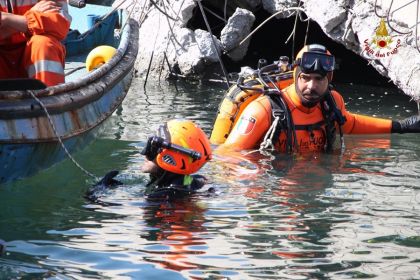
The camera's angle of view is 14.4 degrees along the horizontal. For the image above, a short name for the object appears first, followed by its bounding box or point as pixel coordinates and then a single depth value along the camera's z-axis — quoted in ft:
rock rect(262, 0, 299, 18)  71.07
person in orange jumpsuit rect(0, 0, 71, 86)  41.20
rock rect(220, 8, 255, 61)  73.23
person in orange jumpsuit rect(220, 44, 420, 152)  46.94
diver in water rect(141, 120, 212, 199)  36.99
